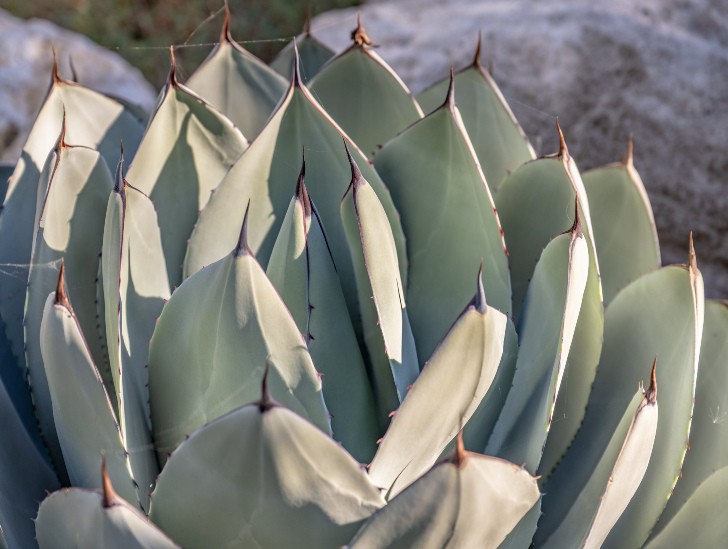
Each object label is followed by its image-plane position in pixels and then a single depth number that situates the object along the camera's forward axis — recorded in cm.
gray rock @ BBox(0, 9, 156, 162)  254
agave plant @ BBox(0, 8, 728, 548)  138
